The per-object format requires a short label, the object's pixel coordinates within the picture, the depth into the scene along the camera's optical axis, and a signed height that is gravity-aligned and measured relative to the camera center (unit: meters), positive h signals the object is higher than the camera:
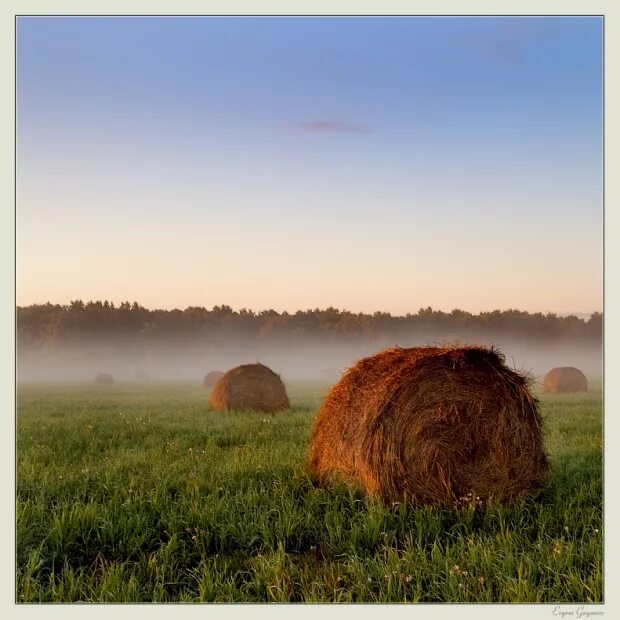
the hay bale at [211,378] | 39.72 -3.74
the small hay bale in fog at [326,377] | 44.62 -4.15
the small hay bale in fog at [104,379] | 42.56 -4.08
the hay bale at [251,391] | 18.30 -2.11
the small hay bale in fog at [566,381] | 28.94 -2.76
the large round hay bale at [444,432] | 7.55 -1.40
